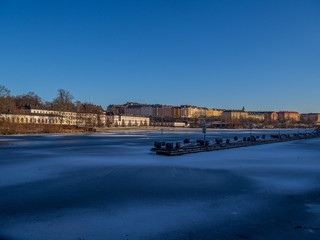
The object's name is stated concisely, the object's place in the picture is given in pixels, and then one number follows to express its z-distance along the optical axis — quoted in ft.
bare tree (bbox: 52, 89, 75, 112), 271.18
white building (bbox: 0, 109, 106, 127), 269.23
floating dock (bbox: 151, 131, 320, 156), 75.98
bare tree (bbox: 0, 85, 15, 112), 210.18
